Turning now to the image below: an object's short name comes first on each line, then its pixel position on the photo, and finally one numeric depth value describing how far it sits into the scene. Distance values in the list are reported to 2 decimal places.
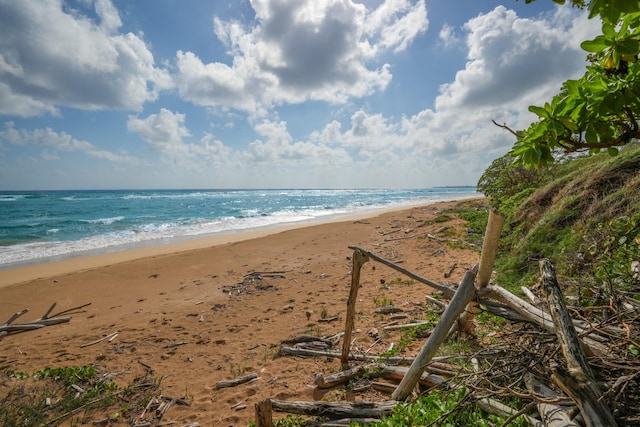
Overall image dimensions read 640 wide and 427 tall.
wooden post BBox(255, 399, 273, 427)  2.93
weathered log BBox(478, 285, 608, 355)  2.42
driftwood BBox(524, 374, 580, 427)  2.04
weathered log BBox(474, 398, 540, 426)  2.65
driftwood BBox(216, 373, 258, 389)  4.52
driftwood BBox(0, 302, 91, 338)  6.86
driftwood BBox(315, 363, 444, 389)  4.09
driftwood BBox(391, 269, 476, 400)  3.02
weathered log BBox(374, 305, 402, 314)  6.45
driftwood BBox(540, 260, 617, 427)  1.66
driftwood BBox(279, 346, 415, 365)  4.33
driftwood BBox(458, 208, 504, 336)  2.94
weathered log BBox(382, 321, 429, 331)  5.47
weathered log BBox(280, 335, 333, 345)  5.55
